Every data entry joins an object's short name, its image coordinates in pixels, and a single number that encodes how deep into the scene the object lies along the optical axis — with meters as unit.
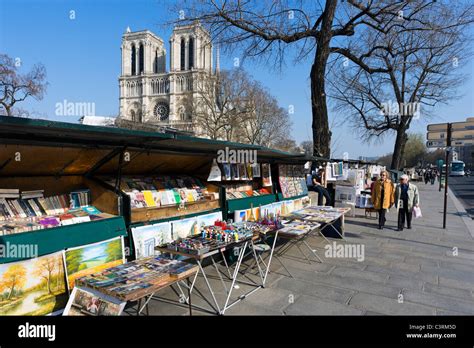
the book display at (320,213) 5.94
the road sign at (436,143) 10.16
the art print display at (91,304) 2.49
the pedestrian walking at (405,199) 8.88
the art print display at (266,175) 7.60
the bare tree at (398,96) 11.75
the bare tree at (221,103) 33.16
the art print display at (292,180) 8.01
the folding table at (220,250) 3.41
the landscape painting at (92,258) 3.28
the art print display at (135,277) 2.57
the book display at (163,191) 4.62
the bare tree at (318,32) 9.02
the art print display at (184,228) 4.73
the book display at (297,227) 4.75
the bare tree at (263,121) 33.97
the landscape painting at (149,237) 4.15
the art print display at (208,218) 5.20
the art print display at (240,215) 5.83
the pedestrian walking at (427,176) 35.99
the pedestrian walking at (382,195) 8.94
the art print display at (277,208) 7.12
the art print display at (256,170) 7.26
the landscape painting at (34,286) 2.79
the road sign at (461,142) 10.09
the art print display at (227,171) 6.24
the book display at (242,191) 6.32
